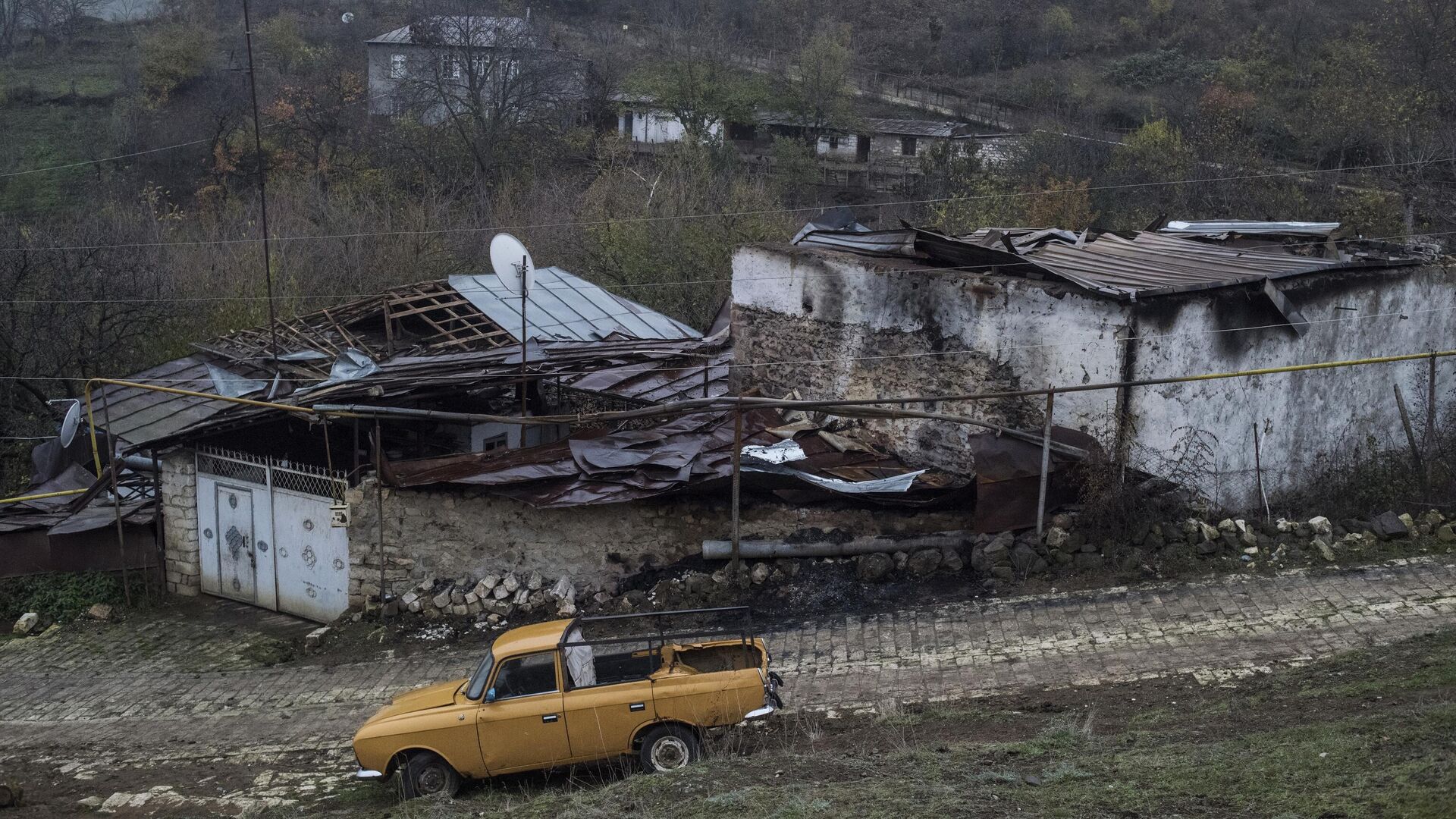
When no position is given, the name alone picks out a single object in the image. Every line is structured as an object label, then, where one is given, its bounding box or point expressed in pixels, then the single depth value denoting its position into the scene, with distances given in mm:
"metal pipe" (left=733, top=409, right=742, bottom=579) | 12289
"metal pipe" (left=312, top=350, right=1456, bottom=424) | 12086
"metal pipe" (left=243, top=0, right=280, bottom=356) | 15716
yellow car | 8773
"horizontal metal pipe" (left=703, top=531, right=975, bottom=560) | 12781
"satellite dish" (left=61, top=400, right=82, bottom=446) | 15156
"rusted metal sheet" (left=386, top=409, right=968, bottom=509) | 12703
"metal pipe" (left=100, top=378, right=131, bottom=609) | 14766
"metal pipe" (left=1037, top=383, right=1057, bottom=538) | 12141
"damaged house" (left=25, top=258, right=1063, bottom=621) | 12859
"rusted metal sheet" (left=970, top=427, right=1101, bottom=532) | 12445
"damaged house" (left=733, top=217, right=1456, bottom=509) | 12734
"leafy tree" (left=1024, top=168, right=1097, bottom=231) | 33906
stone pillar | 15031
